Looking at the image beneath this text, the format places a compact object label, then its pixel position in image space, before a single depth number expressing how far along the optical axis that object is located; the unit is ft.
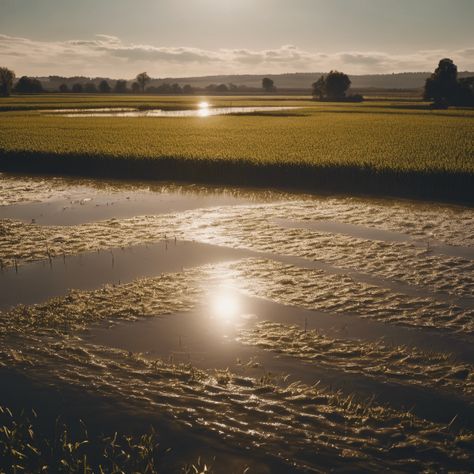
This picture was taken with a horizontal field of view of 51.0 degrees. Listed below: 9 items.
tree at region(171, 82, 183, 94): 548.72
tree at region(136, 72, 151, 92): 544.21
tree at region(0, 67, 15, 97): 318.02
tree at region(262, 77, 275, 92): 602.03
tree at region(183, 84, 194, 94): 554.87
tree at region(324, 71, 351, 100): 342.64
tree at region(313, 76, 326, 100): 356.26
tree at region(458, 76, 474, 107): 244.01
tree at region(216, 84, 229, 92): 625.90
